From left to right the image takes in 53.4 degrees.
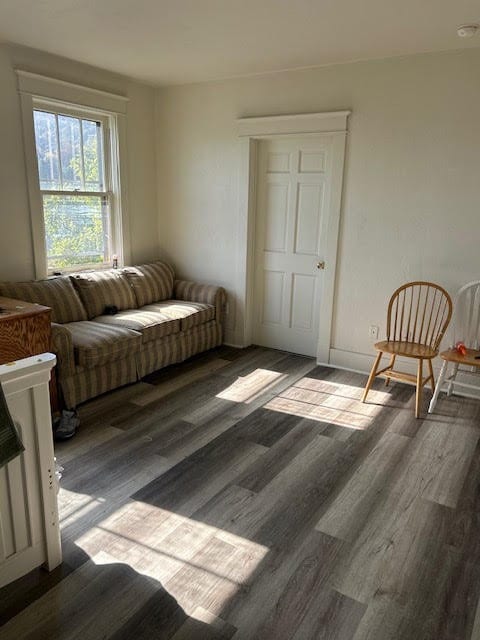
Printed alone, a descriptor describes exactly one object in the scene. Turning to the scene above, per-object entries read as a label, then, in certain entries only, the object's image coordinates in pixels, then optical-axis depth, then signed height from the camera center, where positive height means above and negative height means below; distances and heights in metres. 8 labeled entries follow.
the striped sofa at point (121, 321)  3.32 -0.94
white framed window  3.74 +0.20
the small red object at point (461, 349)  3.34 -0.95
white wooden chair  3.39 -0.88
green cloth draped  1.55 -0.77
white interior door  4.18 -0.30
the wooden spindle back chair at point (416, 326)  3.40 -0.89
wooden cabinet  2.84 -0.80
